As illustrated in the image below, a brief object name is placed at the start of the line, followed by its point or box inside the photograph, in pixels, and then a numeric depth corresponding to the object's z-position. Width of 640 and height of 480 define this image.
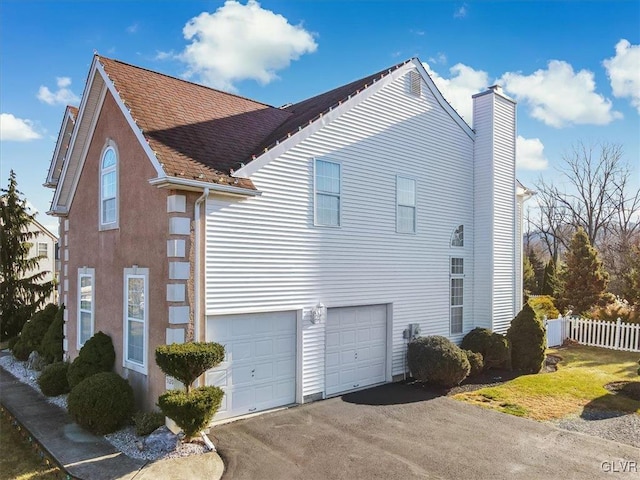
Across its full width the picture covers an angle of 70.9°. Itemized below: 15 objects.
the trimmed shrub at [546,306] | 20.42
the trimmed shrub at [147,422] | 8.94
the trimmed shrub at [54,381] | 11.77
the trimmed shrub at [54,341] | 14.18
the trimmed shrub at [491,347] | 14.05
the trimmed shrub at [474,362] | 13.30
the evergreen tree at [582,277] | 22.39
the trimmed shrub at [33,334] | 15.75
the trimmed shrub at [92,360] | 10.84
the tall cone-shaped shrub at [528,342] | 14.08
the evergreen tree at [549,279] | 28.50
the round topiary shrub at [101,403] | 9.09
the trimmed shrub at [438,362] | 12.17
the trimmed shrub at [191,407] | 7.85
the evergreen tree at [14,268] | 20.34
